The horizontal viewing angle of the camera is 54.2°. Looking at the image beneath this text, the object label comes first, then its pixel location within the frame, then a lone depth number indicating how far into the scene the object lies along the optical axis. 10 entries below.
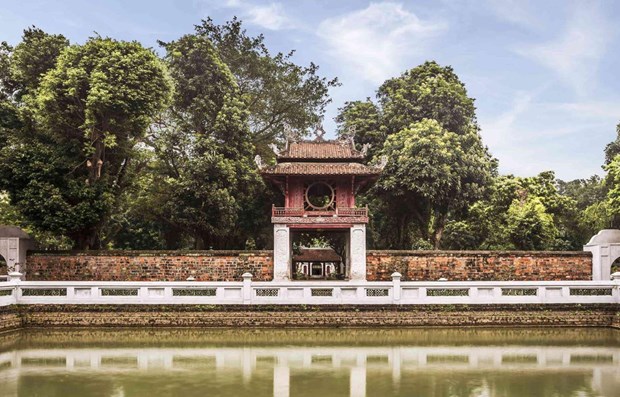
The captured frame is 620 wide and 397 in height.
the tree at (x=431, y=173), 31.97
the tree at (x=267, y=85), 36.84
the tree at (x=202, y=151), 29.78
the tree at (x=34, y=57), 28.52
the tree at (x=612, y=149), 49.38
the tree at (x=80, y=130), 24.47
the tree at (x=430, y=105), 36.69
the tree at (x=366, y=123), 36.77
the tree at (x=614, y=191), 31.53
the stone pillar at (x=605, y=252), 24.09
